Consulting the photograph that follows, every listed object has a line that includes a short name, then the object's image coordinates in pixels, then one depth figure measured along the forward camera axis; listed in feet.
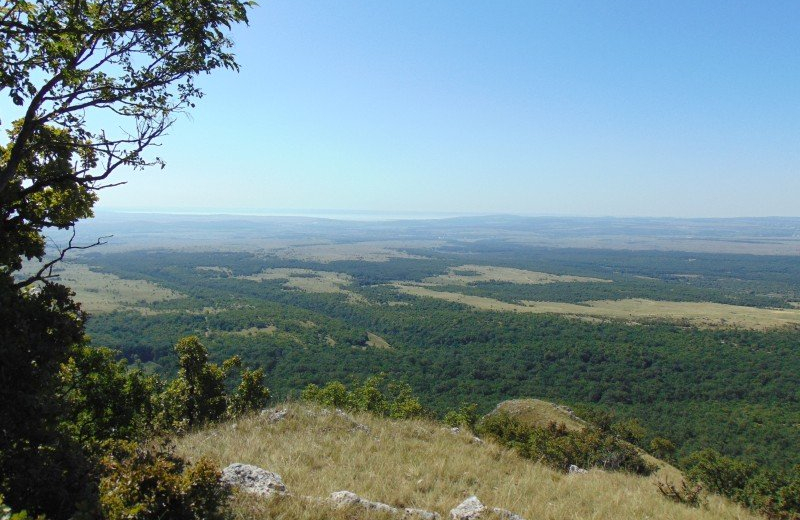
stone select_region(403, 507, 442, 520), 24.85
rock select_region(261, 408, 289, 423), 49.67
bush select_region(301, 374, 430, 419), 108.47
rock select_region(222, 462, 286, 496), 25.35
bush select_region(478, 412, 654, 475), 78.54
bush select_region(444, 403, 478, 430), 132.73
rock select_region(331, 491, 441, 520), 24.67
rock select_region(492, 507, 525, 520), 26.04
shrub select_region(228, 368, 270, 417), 79.05
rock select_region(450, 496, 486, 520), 25.69
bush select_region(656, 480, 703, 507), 39.56
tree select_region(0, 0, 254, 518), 20.51
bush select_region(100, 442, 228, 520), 17.46
